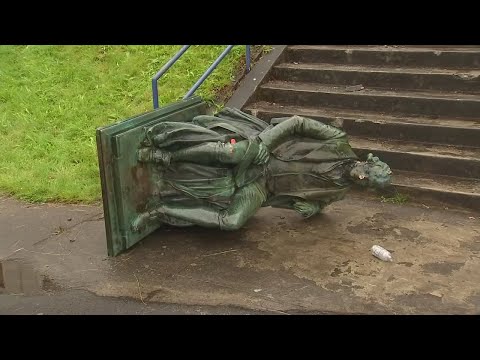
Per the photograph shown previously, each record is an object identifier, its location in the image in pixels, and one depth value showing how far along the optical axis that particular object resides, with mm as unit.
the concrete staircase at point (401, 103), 5625
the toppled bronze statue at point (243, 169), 4656
